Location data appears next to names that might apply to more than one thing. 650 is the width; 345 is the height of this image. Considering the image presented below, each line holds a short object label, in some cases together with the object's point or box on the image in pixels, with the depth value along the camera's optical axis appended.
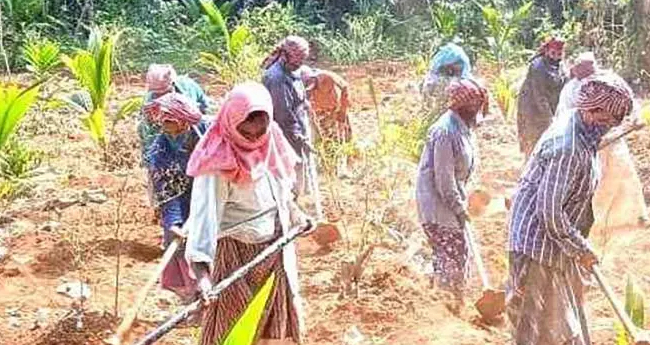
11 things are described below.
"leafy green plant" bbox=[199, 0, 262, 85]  10.79
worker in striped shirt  3.89
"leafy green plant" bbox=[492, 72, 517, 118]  9.59
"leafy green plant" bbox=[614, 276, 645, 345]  4.05
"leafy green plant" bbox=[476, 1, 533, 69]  12.25
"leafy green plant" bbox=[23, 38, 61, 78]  10.94
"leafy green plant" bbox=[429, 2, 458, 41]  13.73
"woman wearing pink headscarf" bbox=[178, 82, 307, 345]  3.94
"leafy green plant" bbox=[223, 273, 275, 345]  2.34
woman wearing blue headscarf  7.78
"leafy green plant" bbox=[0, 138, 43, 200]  7.82
